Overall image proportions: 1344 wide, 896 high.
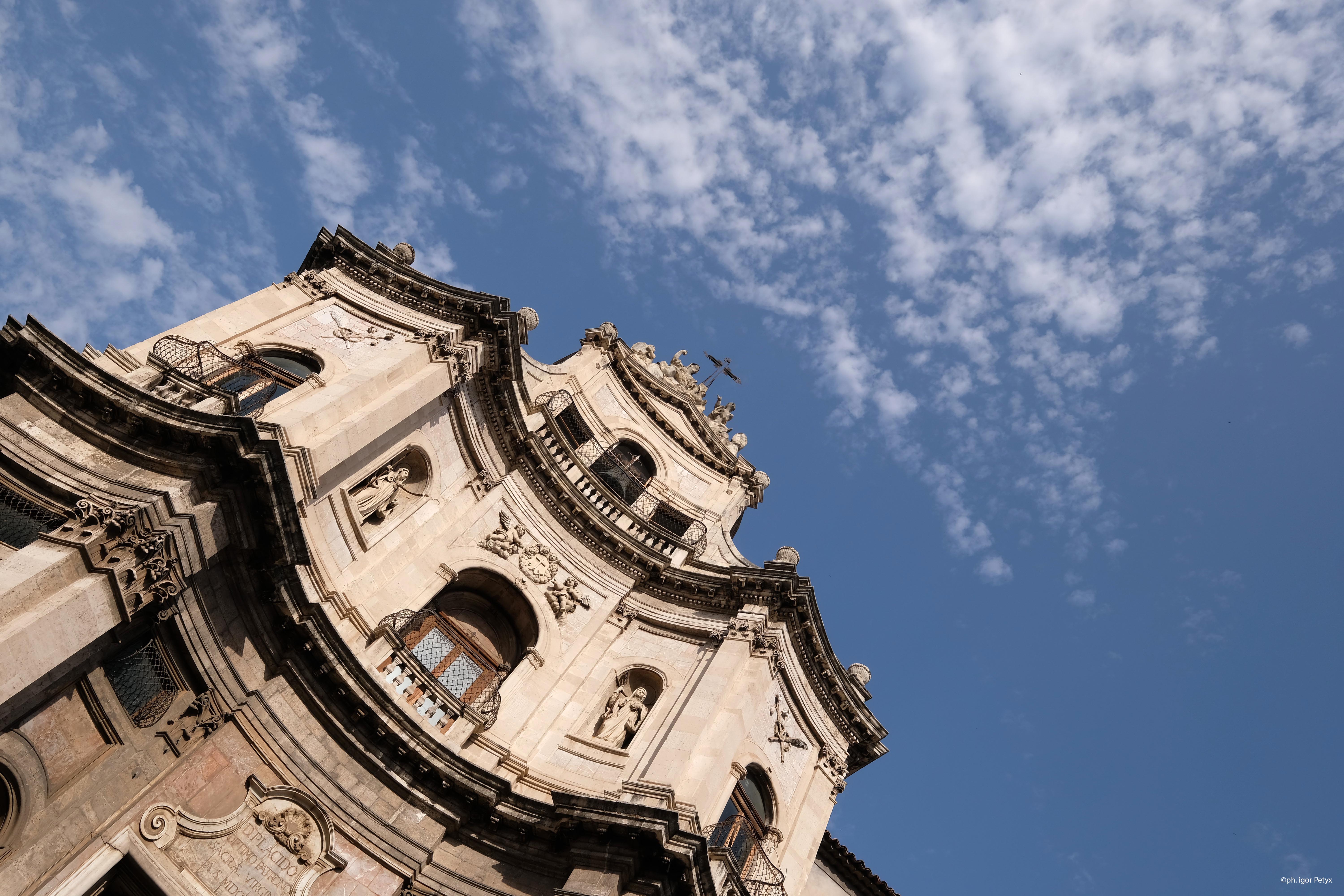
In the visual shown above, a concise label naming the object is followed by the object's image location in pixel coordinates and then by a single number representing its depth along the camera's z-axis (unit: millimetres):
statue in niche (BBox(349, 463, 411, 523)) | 19234
